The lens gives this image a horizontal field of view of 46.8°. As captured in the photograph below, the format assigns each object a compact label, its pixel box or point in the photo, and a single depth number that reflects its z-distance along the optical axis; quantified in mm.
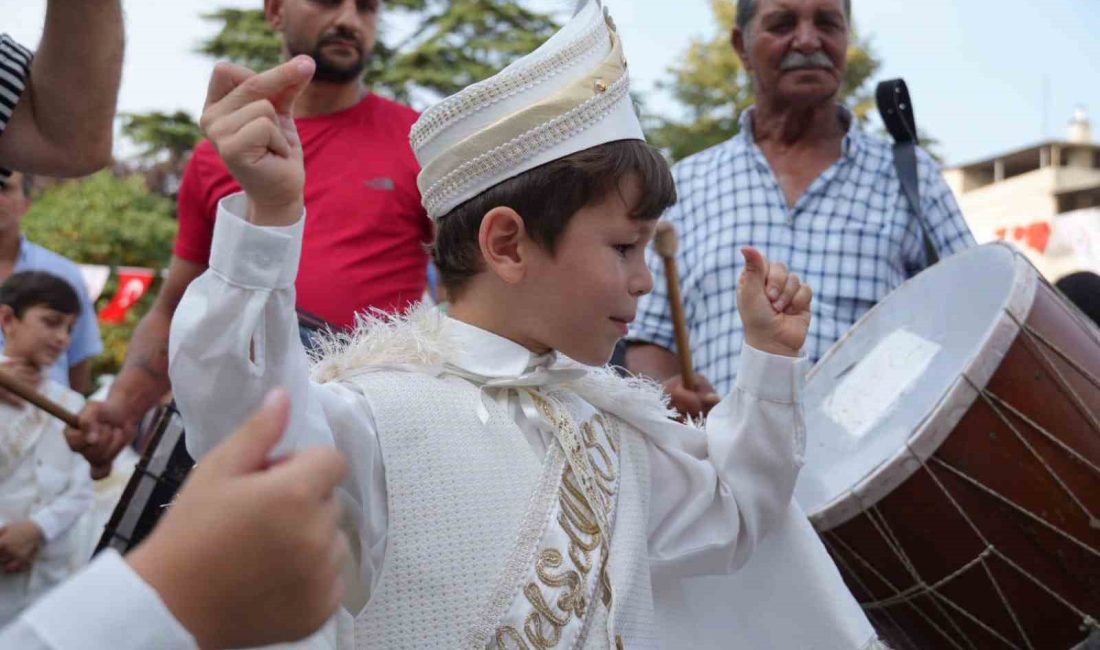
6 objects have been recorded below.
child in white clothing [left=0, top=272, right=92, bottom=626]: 4016
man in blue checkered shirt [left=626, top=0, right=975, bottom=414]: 3330
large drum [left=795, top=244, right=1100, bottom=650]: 2471
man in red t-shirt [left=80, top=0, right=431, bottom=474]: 3086
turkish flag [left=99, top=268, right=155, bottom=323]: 15195
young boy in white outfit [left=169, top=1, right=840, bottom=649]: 1490
